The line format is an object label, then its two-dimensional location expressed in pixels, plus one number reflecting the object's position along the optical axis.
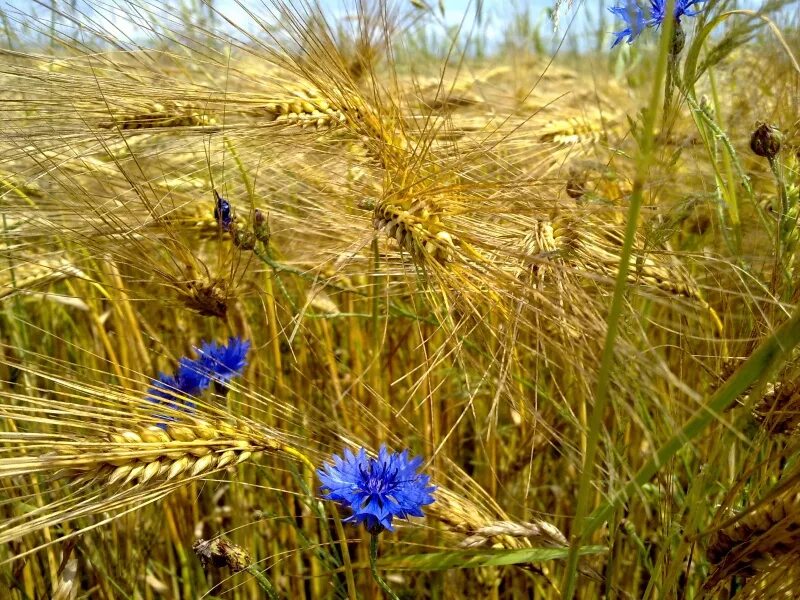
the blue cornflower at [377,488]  0.28
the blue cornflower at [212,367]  0.38
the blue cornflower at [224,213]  0.36
